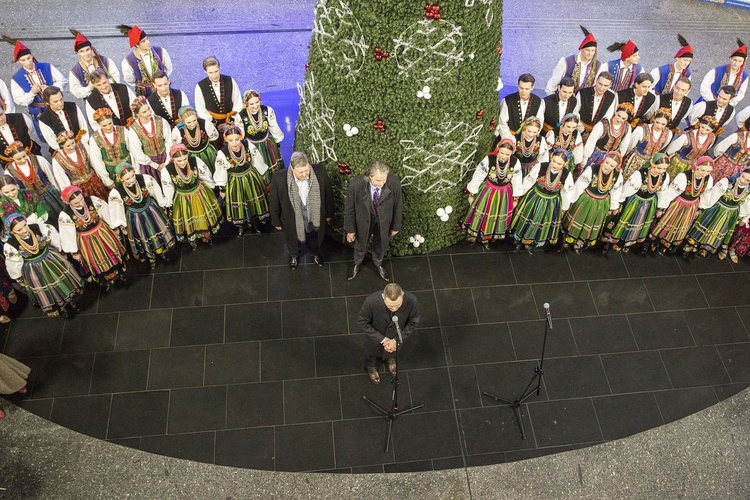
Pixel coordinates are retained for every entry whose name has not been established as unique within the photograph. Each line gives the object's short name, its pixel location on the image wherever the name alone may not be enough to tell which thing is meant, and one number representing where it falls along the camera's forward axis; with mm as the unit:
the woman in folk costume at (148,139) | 5469
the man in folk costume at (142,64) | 6105
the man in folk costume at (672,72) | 6309
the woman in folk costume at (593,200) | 5387
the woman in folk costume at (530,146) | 5371
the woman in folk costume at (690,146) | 5605
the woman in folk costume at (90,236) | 4957
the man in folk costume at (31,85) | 5988
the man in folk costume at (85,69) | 6031
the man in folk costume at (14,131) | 5594
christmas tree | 4484
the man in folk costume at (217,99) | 5805
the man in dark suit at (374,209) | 4953
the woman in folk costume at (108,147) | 5441
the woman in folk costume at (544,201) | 5402
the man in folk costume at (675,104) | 6145
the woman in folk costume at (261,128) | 5496
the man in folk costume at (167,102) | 5850
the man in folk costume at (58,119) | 5637
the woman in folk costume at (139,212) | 5172
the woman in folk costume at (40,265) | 4797
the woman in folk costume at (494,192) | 5348
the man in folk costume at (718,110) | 6082
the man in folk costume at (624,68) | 6363
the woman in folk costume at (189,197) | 5266
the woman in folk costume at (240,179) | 5371
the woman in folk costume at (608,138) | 5793
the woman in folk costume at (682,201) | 5395
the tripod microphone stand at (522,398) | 4922
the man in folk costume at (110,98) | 5836
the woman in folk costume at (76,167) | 5348
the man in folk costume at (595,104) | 6039
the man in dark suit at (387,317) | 4296
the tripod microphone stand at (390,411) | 4809
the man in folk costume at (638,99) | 6125
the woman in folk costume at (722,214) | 5398
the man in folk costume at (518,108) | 5594
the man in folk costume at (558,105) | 5863
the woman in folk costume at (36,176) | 5238
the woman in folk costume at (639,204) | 5418
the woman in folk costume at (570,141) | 5598
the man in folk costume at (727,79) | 6340
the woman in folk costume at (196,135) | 5363
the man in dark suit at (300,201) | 5137
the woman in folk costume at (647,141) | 5598
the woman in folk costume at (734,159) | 5520
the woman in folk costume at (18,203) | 4934
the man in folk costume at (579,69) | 6258
